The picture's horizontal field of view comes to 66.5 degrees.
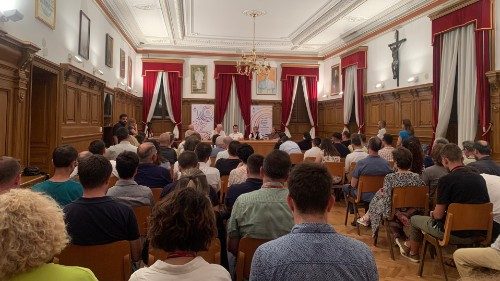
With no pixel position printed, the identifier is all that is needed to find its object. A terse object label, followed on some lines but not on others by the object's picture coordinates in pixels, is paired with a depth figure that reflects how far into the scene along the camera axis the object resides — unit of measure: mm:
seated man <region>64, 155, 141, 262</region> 2355
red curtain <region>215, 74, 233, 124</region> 14531
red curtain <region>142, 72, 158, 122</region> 14117
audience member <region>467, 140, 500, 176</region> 4500
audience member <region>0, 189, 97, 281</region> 1212
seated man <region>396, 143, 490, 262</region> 3596
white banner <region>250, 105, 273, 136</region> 15000
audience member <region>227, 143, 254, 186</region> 4238
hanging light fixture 10422
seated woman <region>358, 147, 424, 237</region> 4496
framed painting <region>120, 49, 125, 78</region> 11477
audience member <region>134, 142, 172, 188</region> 4168
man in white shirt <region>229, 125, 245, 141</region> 12234
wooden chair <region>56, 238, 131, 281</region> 2170
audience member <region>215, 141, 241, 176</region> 5230
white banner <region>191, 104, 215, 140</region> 14578
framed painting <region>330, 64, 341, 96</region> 13883
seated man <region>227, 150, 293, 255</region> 2609
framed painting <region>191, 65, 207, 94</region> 14531
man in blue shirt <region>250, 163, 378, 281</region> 1446
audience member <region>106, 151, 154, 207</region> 3221
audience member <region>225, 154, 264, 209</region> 3372
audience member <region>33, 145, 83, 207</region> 3102
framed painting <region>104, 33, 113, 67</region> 9577
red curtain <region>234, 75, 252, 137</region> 14703
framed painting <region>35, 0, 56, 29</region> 5582
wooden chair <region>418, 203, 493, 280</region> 3516
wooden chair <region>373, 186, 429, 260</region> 4395
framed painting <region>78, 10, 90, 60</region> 7535
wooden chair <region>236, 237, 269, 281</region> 2471
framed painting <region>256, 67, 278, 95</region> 14992
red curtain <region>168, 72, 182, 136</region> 14266
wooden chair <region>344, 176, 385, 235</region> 5262
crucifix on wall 9961
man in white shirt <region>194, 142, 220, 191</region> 4441
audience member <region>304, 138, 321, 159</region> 7320
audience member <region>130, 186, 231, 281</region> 1458
